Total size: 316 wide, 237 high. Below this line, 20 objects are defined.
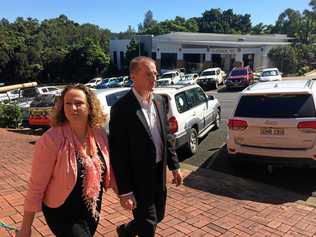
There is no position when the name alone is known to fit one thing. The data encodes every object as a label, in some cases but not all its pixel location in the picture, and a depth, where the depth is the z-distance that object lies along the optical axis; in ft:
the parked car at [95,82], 96.88
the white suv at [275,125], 12.83
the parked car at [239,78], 59.99
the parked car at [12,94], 52.99
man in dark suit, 6.25
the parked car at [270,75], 58.65
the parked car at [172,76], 71.10
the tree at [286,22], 191.58
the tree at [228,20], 202.10
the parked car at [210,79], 65.13
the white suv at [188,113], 16.63
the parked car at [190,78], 66.38
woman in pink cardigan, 5.29
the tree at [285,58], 96.55
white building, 100.40
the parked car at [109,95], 19.50
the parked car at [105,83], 84.42
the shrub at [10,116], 30.82
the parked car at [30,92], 45.29
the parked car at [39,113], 26.42
